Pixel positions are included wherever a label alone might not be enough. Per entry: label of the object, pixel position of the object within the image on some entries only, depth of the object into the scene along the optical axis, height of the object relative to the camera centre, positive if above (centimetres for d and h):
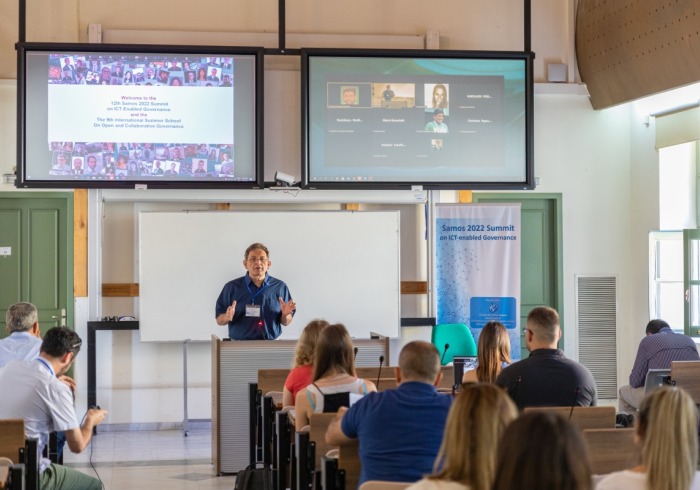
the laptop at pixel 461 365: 615 -70
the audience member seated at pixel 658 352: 723 -68
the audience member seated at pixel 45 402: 443 -62
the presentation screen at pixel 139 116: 885 +127
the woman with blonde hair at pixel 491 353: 538 -51
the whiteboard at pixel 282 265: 931 -6
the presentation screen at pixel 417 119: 921 +127
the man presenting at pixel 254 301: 772 -32
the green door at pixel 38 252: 948 +8
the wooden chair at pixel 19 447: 407 -76
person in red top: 521 -55
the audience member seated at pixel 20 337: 570 -43
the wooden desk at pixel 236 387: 714 -90
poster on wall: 927 -8
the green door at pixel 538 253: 1036 +4
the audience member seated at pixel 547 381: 463 -57
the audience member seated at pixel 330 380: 456 -55
